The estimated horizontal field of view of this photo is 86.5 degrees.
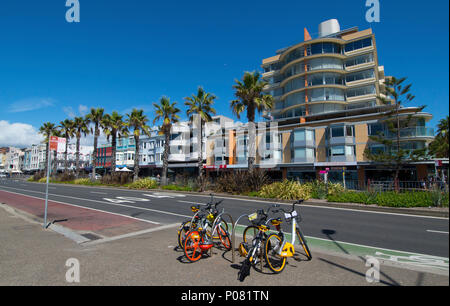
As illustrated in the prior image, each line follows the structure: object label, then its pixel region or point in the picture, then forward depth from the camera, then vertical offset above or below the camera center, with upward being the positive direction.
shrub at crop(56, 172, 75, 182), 42.25 -1.37
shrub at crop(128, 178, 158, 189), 27.19 -1.76
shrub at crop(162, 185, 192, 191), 23.98 -1.99
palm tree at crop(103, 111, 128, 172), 34.59 +6.16
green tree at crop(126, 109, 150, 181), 32.31 +6.33
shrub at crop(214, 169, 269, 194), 19.53 -1.16
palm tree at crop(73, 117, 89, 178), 42.47 +7.50
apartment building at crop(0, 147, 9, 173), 119.75 +5.97
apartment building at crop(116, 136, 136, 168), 62.92 +4.46
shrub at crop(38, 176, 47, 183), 45.23 -1.97
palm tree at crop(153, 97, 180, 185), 29.36 +6.72
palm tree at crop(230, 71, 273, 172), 22.58 +6.61
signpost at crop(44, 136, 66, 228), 8.19 +0.93
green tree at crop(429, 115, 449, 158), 33.53 +6.14
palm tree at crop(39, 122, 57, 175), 47.88 +8.20
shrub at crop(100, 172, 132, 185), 31.24 -1.25
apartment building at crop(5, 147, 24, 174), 109.28 +4.57
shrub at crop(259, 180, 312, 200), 16.11 -1.64
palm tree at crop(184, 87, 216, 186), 27.09 +7.25
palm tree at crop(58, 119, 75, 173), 44.78 +8.00
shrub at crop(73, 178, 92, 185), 35.72 -1.82
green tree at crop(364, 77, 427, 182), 25.36 +3.54
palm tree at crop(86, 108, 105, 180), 38.31 +8.25
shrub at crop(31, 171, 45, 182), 50.27 -1.35
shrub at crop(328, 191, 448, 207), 11.26 -1.71
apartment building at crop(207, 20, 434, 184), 32.66 +6.98
